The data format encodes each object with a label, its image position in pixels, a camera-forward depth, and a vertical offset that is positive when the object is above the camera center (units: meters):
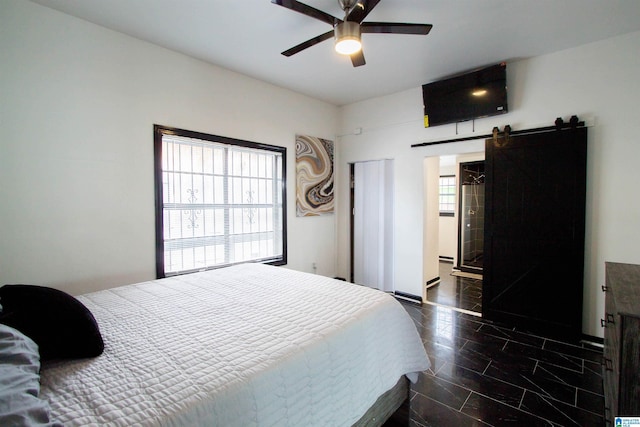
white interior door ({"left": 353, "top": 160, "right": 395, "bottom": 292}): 4.37 -0.30
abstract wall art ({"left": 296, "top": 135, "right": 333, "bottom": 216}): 4.18 +0.48
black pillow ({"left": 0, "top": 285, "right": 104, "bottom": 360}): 1.16 -0.49
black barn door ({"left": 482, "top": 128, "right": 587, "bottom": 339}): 2.84 -0.27
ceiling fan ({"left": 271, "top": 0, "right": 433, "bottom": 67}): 1.89 +1.29
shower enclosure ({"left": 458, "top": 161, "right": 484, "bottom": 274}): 5.74 -0.17
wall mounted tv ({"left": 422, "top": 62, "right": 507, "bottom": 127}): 3.15 +1.32
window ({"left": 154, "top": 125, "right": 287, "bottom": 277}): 2.92 +0.06
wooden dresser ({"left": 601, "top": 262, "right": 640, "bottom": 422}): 1.23 -0.66
